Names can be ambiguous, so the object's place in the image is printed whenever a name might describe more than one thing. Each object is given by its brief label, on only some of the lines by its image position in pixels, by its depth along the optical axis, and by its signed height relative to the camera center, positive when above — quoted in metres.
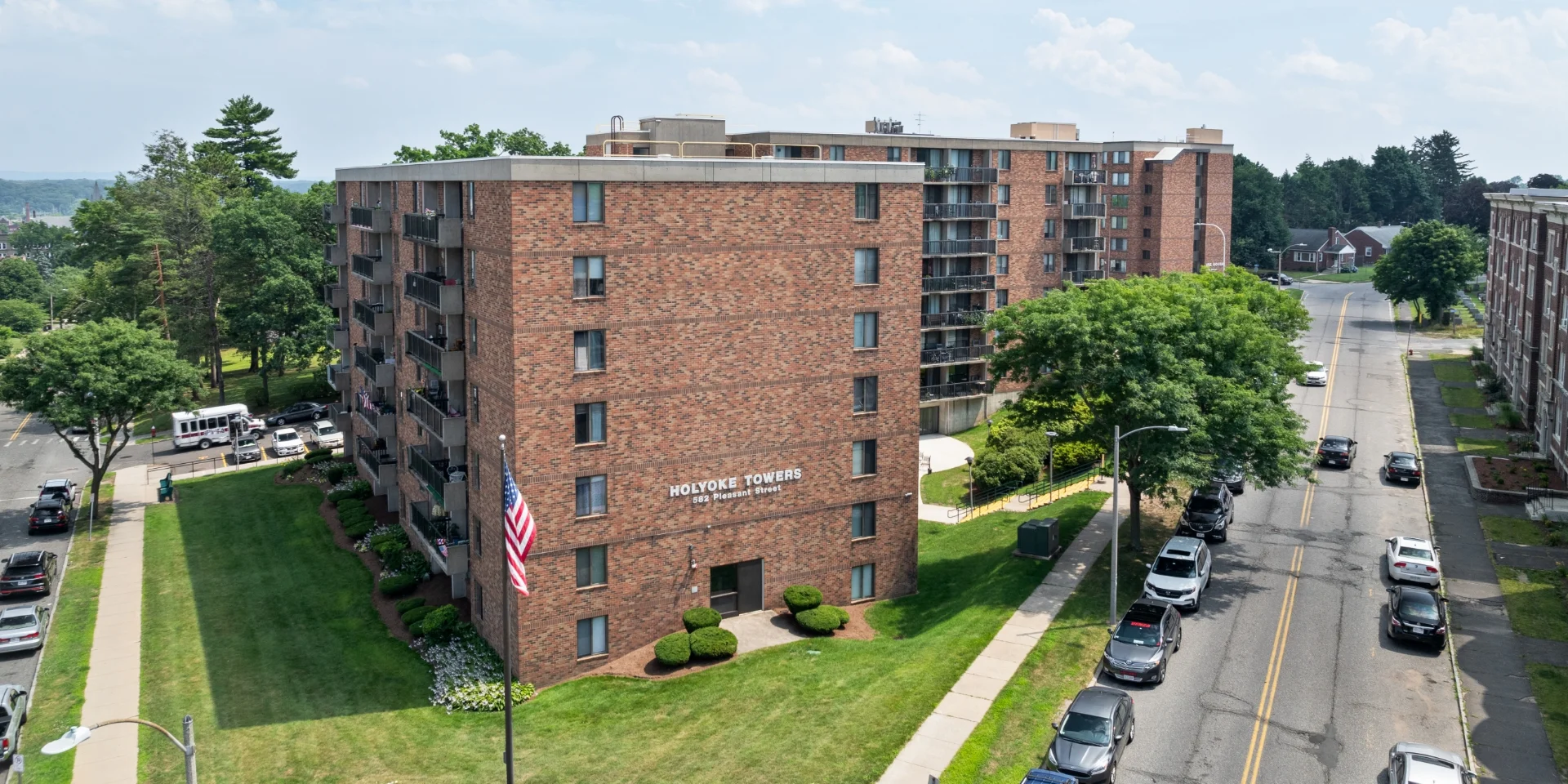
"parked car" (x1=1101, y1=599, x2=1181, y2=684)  36.75 -11.70
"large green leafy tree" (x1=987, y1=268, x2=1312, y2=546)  44.97 -4.13
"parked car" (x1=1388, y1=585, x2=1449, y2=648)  39.00 -11.27
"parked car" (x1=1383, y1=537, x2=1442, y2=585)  44.94 -10.88
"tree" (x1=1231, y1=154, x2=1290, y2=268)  165.12 +6.25
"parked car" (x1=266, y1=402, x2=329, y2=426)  88.19 -11.28
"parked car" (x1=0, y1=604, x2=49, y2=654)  45.12 -13.87
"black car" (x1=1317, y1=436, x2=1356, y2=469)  63.28 -9.58
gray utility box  49.59 -11.15
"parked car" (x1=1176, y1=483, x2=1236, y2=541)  51.12 -10.51
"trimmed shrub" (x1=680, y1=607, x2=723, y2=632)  42.44 -12.40
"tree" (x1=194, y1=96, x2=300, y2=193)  133.62 +13.47
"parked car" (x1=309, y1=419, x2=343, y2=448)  77.88 -11.34
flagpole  29.64 -8.55
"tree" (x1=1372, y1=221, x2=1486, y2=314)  112.62 +0.28
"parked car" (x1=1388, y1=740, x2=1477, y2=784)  28.91 -11.95
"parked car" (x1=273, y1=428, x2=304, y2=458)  78.69 -11.87
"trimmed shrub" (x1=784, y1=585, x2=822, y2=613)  44.34 -12.22
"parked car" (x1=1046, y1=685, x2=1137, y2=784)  30.20 -12.06
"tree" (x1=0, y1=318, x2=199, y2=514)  61.06 -6.09
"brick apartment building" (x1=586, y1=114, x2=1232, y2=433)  79.56 +3.44
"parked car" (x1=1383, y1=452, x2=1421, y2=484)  59.81 -9.85
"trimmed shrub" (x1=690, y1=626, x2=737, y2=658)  41.16 -12.89
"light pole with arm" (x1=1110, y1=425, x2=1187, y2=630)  39.22 -7.00
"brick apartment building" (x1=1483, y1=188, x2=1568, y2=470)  63.44 -2.42
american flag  31.00 -6.96
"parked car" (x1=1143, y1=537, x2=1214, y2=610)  42.88 -11.06
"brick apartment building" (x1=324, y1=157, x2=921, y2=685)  39.62 -4.20
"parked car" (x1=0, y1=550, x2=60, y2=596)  51.00 -13.36
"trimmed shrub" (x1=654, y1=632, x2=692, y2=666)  40.91 -13.05
